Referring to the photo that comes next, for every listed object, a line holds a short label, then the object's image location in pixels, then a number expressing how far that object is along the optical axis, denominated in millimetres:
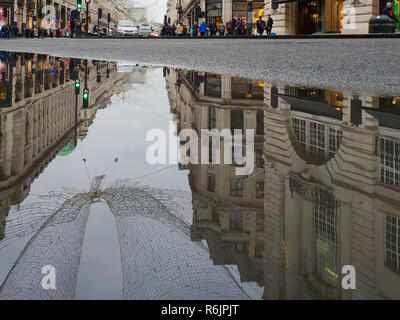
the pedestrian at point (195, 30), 54294
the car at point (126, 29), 59031
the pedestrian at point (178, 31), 59750
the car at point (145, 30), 66312
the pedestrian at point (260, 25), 40000
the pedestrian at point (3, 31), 48875
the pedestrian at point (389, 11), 25734
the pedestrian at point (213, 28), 48094
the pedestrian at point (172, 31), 57225
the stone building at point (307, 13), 31688
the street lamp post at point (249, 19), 41906
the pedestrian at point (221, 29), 49406
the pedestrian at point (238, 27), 45719
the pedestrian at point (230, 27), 47419
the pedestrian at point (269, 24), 40844
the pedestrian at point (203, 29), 46625
